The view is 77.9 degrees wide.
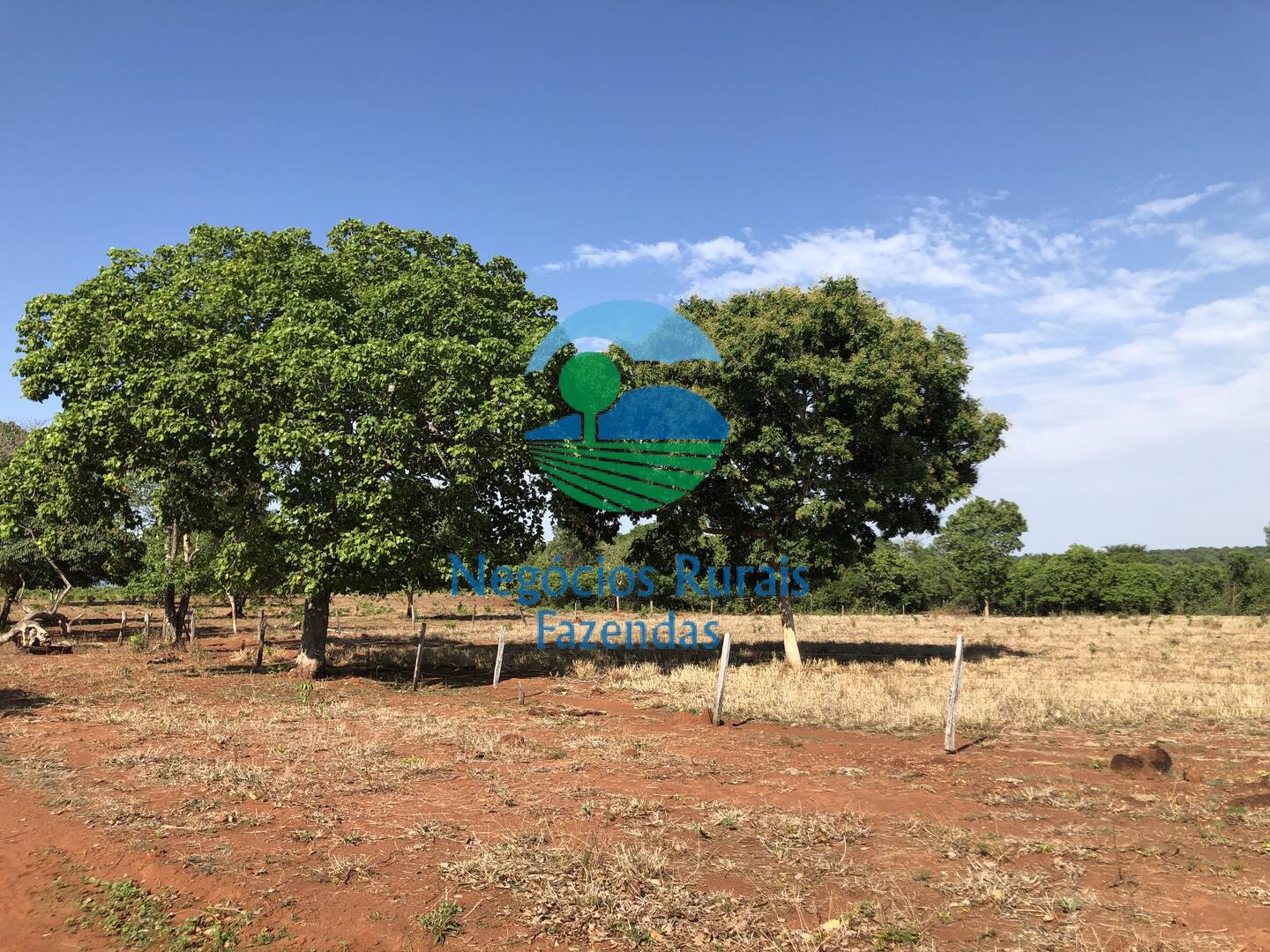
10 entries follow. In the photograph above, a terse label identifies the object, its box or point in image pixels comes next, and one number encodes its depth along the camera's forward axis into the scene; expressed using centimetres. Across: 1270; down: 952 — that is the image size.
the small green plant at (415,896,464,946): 666
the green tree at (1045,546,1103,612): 7638
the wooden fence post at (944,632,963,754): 1363
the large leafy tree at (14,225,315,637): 1939
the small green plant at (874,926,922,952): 656
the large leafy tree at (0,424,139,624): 2012
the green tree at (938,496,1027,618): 7406
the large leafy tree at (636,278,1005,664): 2447
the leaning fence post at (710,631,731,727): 1599
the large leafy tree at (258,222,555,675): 1884
